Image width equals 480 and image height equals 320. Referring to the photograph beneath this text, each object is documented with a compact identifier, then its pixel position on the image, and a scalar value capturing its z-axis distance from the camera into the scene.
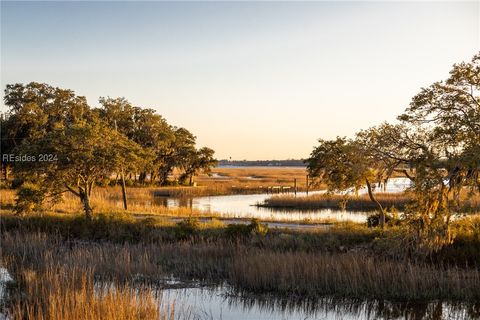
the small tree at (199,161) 77.81
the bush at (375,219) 27.85
